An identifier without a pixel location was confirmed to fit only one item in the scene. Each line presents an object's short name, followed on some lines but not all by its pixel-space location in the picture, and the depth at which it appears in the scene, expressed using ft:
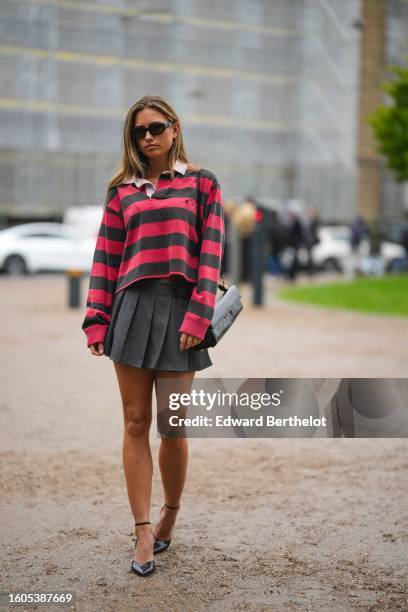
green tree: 81.29
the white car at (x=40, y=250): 96.22
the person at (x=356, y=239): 97.04
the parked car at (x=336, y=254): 108.27
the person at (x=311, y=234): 83.35
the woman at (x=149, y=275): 13.52
